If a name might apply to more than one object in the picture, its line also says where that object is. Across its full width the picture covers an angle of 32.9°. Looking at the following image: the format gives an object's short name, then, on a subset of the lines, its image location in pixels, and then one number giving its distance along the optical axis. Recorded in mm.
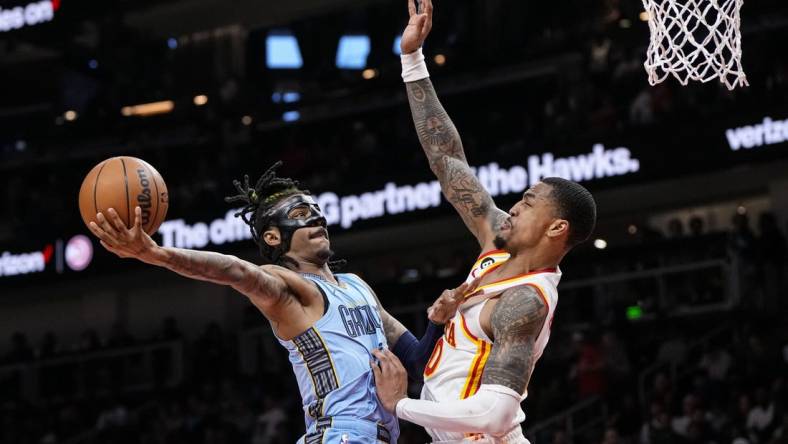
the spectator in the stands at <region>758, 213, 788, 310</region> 14633
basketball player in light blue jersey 5746
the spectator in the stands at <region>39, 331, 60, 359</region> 19547
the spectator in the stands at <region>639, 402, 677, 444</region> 12172
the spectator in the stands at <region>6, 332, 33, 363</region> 19630
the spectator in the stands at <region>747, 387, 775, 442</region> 11930
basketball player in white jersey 5387
